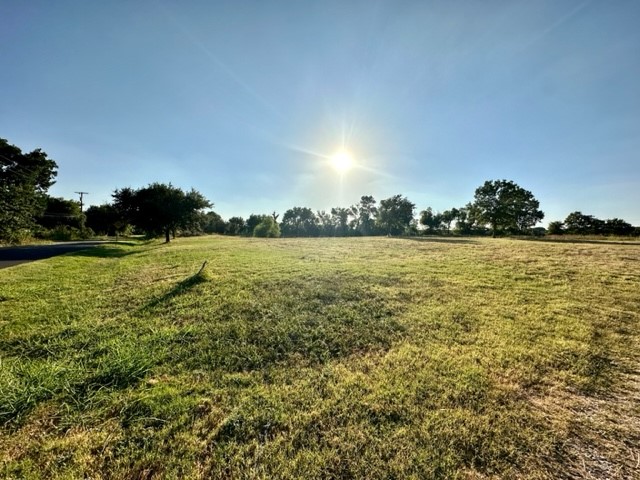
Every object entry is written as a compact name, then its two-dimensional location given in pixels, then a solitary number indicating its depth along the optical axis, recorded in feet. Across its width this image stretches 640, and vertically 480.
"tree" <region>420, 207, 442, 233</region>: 228.84
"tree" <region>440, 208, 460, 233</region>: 240.32
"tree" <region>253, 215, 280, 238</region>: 174.91
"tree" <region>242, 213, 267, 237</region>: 245.24
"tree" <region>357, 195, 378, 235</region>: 245.86
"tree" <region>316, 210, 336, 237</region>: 246.47
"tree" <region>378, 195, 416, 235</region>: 188.75
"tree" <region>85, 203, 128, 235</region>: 171.12
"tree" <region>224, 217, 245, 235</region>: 271.51
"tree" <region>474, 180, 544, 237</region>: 136.26
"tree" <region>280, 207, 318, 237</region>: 252.42
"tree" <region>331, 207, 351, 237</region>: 254.47
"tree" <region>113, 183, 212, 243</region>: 80.53
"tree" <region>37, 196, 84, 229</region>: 136.26
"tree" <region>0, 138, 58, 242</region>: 67.99
